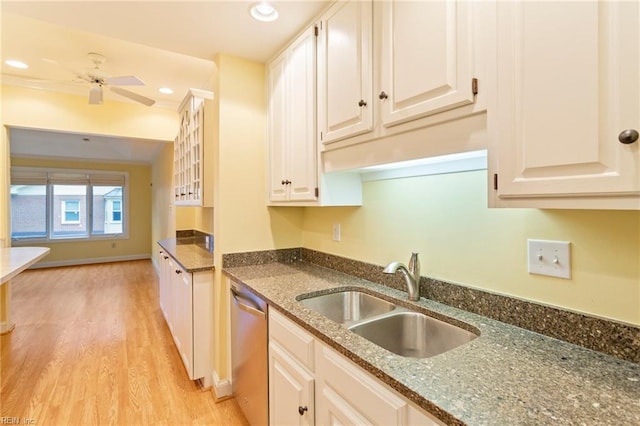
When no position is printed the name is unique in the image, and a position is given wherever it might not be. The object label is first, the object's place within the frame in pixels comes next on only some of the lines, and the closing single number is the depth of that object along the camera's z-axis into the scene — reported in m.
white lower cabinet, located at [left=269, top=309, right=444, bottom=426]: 0.83
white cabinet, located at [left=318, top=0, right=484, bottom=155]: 0.98
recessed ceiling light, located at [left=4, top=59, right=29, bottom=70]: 2.71
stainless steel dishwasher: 1.55
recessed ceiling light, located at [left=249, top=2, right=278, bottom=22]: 1.56
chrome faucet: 1.39
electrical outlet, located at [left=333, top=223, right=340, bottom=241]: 2.00
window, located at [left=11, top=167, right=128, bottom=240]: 6.49
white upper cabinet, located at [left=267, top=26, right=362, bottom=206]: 1.66
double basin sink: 1.21
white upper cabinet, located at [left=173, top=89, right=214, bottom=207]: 2.37
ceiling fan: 2.64
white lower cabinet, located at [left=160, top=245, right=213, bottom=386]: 2.07
